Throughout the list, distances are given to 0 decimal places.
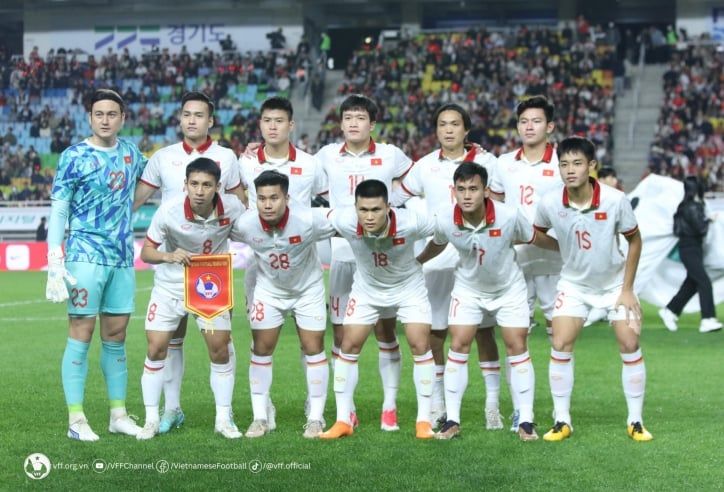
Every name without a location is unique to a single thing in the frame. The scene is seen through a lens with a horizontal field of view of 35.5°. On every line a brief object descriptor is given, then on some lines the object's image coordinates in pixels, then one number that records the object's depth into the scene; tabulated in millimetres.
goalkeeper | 7234
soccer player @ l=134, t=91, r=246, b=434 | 7738
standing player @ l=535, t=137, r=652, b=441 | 7234
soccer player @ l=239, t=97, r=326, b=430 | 7902
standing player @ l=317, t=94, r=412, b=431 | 7875
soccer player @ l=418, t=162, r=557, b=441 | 7316
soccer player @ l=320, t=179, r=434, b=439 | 7383
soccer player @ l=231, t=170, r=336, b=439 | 7441
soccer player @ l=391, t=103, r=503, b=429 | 7934
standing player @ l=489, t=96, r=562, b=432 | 7934
